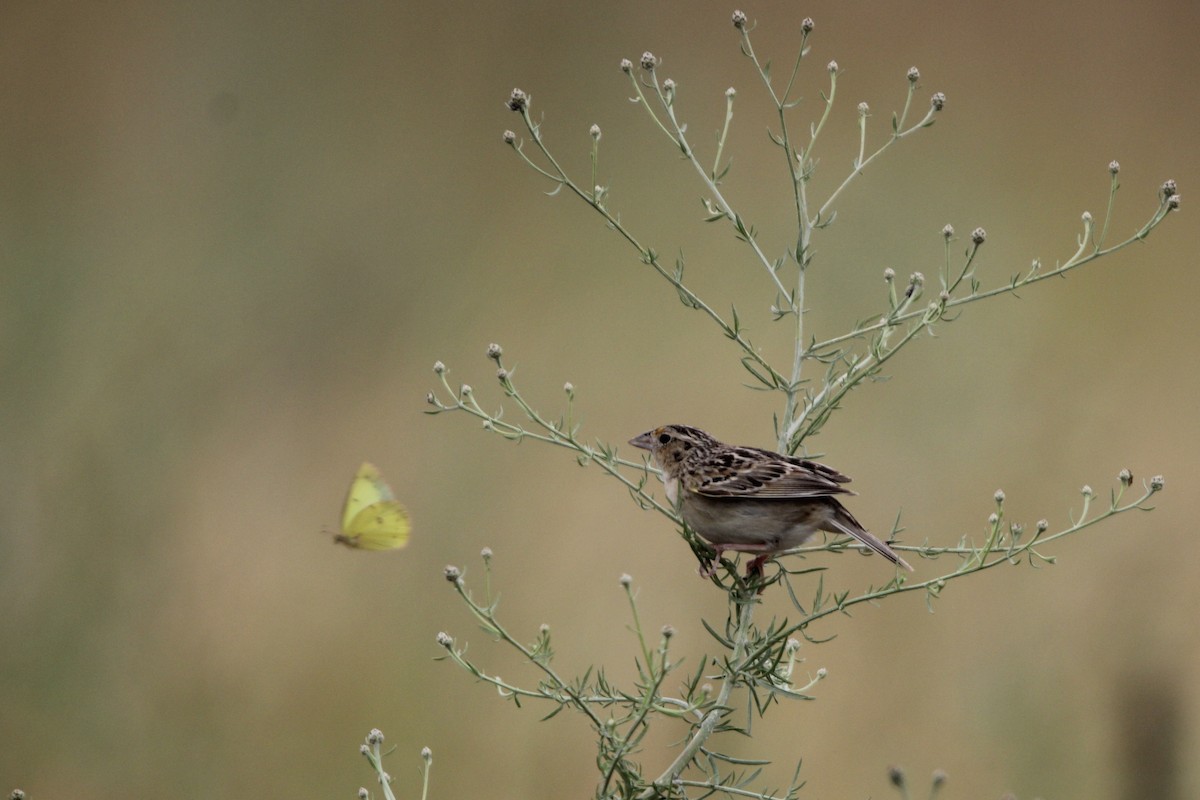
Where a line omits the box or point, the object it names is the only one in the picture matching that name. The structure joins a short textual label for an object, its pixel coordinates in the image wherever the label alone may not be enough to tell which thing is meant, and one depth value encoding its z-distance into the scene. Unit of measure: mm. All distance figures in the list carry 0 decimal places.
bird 4395
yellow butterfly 4395
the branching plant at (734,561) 3535
